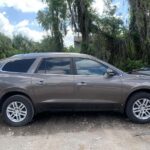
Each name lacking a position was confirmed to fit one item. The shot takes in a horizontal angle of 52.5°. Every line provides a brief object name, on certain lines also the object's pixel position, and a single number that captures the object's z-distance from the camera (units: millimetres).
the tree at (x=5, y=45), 14440
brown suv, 3721
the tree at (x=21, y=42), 21284
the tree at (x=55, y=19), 9339
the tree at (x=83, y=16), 8874
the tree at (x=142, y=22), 7406
